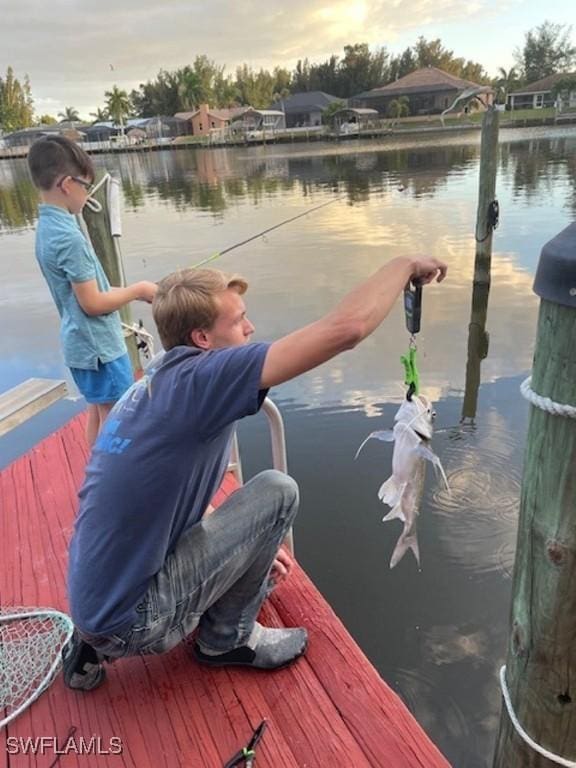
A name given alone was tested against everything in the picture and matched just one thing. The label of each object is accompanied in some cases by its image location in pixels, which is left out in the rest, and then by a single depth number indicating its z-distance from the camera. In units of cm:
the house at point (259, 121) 7369
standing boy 288
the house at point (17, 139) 7666
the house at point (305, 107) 7475
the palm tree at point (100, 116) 9372
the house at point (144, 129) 8144
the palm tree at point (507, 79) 6609
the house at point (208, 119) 7894
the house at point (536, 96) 6094
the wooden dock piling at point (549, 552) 128
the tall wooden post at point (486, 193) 947
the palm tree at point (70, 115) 11084
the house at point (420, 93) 6600
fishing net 220
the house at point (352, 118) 6256
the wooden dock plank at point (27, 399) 416
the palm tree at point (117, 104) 8338
